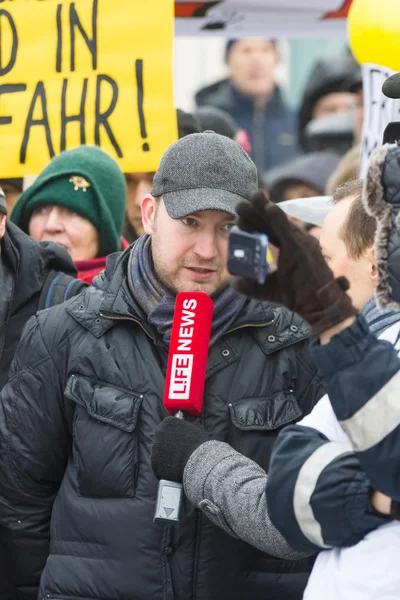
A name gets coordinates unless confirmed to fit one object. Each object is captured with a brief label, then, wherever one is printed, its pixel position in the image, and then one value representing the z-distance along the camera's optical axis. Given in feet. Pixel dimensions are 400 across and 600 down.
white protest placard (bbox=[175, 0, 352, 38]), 33.17
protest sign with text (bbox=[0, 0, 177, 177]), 27.98
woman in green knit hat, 26.32
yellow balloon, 26.42
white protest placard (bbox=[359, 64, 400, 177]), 26.50
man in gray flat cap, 17.41
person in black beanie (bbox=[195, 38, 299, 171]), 62.97
